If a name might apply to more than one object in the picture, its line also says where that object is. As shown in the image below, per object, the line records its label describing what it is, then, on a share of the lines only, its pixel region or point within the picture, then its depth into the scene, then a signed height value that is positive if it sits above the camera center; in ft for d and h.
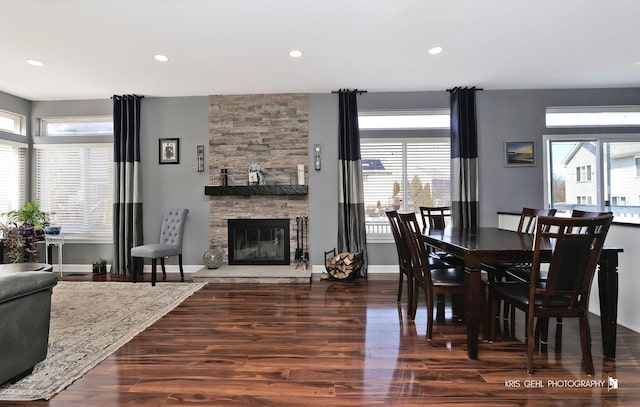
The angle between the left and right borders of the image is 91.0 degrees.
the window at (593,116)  15.72 +4.38
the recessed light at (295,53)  11.55 +5.69
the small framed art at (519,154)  15.83 +2.49
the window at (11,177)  15.79 +1.62
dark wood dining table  6.77 -1.66
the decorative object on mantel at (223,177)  16.06 +1.51
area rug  6.23 -3.41
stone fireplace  16.28 +2.84
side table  15.21 -1.55
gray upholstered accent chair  13.82 -1.72
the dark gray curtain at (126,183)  15.94 +1.24
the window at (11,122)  15.85 +4.47
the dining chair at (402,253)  9.68 -1.55
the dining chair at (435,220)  12.76 -0.67
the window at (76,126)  16.94 +4.44
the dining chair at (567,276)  5.97 -1.46
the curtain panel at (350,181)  15.74 +1.21
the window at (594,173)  15.42 +1.47
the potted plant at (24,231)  13.89 -1.04
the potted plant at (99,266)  15.98 -2.99
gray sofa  5.72 -2.17
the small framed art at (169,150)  16.48 +2.98
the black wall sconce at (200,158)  16.34 +2.53
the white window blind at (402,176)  16.38 +1.47
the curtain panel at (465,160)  15.47 +2.17
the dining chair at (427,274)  8.01 -1.93
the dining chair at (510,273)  8.61 -1.99
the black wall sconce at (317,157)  16.11 +2.49
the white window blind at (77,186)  16.88 +1.18
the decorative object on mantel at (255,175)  15.90 +1.58
